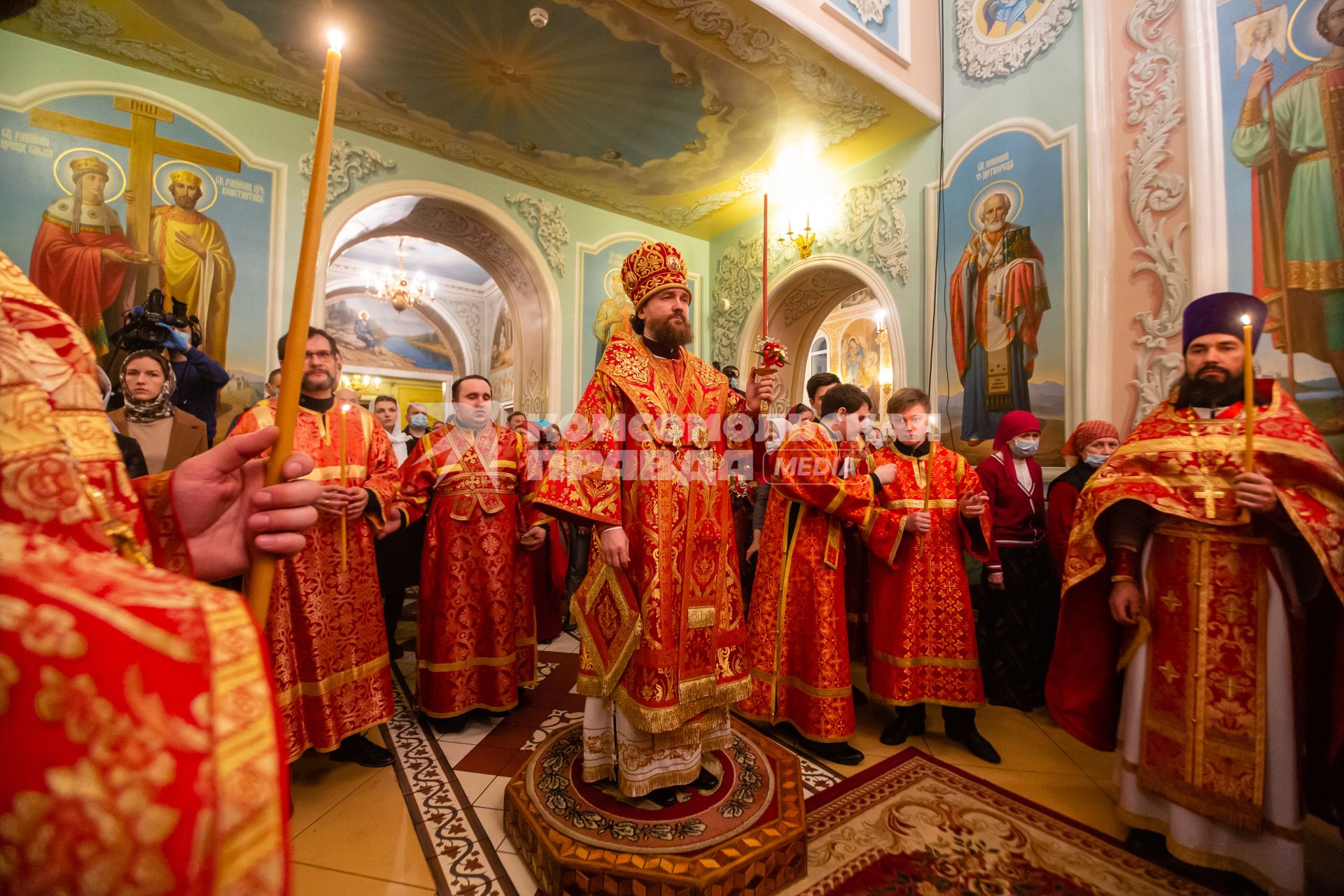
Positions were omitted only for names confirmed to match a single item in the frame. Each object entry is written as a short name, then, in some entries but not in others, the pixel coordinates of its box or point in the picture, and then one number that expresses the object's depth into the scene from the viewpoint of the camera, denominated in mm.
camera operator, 4070
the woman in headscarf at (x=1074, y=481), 3783
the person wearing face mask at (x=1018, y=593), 3926
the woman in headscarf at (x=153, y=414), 3188
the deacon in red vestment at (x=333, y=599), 2566
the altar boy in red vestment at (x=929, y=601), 3174
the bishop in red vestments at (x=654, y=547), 2096
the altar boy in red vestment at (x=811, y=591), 3031
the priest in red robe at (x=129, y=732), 382
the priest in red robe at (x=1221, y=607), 2006
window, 17766
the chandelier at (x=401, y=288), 12375
